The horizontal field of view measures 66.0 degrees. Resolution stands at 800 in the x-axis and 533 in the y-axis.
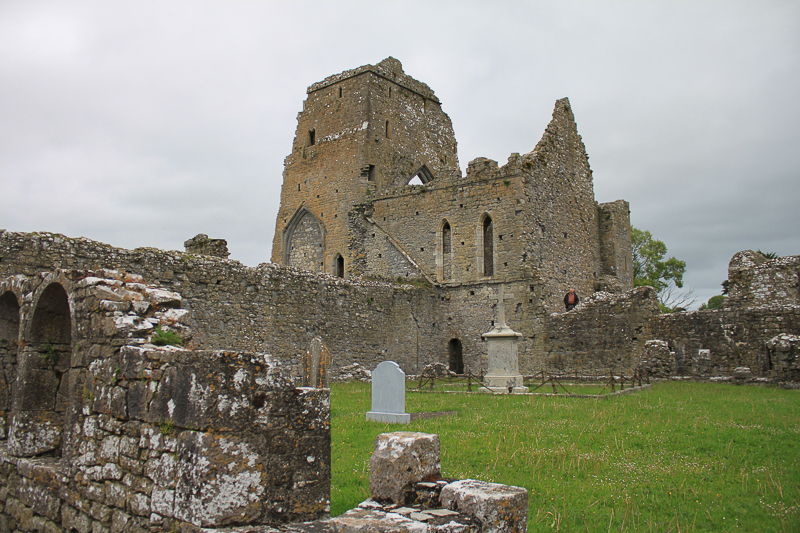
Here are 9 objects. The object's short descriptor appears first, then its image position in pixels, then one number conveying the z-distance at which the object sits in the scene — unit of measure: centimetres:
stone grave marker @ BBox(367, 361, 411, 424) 1036
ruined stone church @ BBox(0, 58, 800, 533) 404
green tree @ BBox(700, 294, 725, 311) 5053
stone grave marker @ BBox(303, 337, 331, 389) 1403
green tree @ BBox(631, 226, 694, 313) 4716
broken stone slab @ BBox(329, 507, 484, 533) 390
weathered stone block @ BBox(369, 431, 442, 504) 469
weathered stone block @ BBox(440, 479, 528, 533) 402
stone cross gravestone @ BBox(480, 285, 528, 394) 1638
